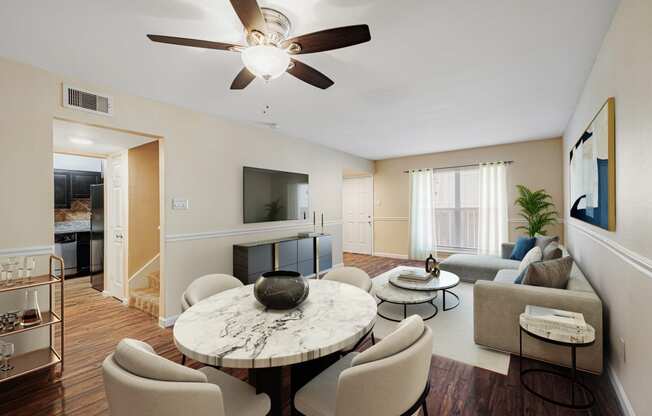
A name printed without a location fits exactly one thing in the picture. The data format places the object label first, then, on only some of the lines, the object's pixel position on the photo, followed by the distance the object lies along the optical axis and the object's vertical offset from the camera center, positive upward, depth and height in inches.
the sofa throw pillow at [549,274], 92.5 -22.3
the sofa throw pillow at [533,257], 120.4 -21.7
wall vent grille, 94.0 +37.2
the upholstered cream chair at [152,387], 34.3 -22.9
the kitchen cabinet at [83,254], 204.4 -34.1
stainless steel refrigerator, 171.6 -18.8
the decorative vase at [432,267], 135.6 -29.3
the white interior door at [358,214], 279.7 -7.2
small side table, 66.9 -48.0
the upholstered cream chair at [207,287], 75.4 -23.7
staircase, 131.6 -44.2
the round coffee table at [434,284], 119.3 -34.1
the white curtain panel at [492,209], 209.8 -1.6
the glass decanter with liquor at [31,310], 82.2 -31.3
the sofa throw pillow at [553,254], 109.0 -18.4
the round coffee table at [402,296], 113.7 -37.9
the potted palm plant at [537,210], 186.9 -2.1
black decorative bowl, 59.0 -18.0
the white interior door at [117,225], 155.3 -10.3
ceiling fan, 54.1 +34.9
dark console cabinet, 139.7 -27.7
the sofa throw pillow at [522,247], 163.8 -23.7
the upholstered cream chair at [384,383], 38.7 -25.2
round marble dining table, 42.6 -22.3
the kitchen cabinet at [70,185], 207.0 +17.3
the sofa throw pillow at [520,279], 101.2 -26.8
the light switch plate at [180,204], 122.7 +1.5
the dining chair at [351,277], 86.6 -22.7
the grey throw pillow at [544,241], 145.4 -18.2
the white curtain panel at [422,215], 242.4 -7.0
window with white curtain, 230.2 -0.8
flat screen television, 153.2 +7.1
